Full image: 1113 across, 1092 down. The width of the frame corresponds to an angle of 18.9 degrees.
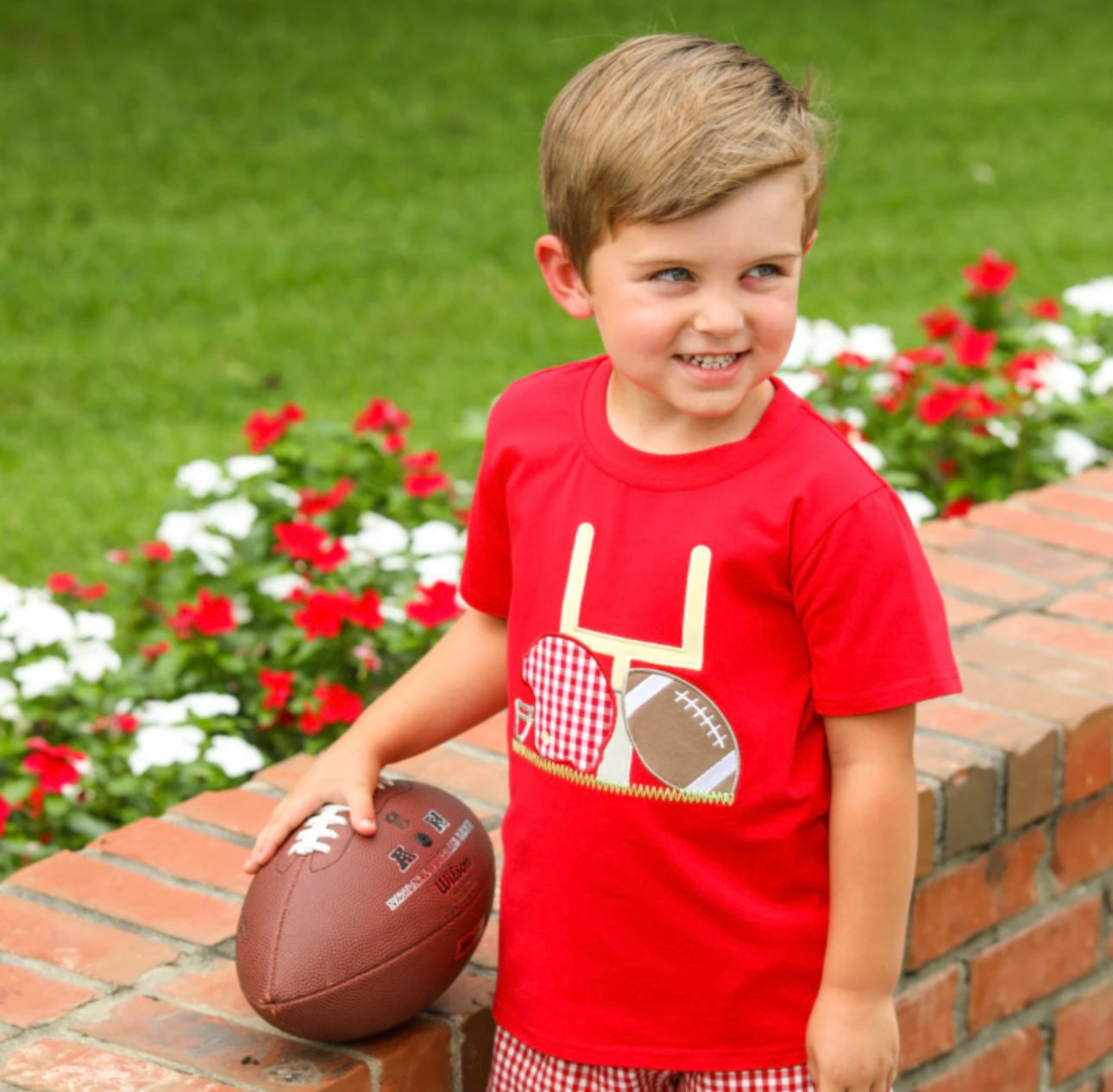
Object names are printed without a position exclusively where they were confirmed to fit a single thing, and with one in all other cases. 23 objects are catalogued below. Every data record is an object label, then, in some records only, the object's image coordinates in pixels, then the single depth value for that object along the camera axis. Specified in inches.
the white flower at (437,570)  252.6
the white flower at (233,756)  220.8
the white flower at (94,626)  247.4
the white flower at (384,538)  260.8
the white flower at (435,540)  258.7
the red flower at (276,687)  235.3
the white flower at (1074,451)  306.3
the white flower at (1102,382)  325.7
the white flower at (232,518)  264.2
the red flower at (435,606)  239.6
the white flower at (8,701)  238.1
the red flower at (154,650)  252.5
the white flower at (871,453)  288.4
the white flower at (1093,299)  351.6
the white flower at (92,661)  245.6
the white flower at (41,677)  237.2
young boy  132.4
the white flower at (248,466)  268.1
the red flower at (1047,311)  346.3
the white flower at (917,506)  285.3
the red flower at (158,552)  266.6
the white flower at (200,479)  267.4
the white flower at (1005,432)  312.5
